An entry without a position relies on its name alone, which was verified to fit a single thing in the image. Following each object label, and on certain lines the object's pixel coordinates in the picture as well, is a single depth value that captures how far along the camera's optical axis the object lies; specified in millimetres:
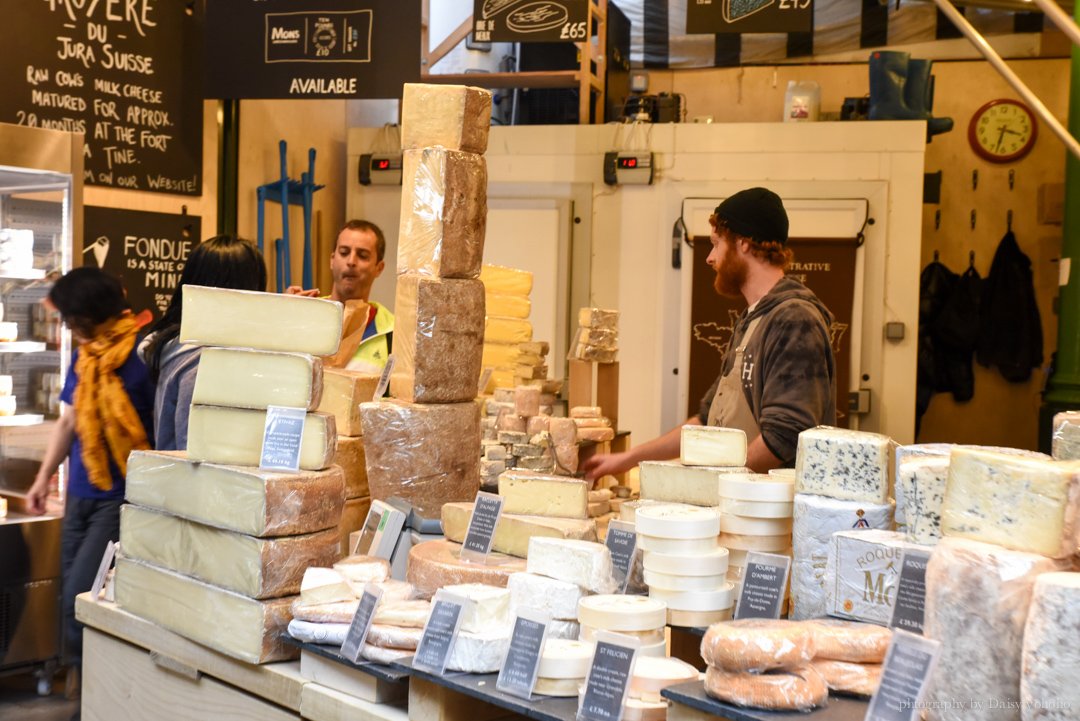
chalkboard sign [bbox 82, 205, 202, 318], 5516
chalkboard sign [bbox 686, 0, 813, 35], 5469
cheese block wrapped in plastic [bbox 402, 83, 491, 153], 3019
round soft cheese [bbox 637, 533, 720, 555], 1911
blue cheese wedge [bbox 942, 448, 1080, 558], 1442
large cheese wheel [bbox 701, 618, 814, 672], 1503
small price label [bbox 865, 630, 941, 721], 1322
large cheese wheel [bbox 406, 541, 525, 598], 2107
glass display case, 4484
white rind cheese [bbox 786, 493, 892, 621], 1894
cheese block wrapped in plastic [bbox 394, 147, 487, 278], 2980
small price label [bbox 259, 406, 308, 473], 2291
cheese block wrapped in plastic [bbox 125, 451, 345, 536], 2186
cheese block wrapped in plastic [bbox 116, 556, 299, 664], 2148
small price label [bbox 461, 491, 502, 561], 2207
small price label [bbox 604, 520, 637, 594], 2076
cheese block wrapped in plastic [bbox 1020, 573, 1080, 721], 1293
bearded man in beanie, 3098
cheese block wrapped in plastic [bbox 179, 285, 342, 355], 2391
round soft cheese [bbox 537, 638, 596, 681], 1688
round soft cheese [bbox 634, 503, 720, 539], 1906
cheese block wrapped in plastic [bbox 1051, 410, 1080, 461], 1710
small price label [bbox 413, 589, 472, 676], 1782
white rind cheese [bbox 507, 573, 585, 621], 1910
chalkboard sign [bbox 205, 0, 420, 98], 5141
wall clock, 7496
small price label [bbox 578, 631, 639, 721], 1552
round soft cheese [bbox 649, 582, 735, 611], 1910
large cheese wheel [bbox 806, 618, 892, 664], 1628
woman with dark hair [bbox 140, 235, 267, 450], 3244
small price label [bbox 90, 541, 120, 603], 2609
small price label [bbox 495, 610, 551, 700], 1682
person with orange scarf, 3967
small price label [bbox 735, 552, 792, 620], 1849
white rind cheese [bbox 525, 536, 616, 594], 1938
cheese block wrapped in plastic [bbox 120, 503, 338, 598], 2170
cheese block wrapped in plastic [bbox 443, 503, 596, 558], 2221
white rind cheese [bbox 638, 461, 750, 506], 2266
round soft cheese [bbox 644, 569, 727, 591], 1910
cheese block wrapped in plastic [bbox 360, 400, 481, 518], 2816
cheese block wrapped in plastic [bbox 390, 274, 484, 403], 2902
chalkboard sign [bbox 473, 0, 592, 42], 5840
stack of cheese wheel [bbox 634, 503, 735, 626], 1906
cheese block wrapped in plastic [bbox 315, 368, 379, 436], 3062
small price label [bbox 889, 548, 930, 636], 1612
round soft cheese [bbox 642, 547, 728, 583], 1903
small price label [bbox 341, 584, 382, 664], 1919
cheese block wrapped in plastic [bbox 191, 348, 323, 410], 2330
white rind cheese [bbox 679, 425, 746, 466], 2328
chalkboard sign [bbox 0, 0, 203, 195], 5121
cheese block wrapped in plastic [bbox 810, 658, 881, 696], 1576
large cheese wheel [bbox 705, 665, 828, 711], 1474
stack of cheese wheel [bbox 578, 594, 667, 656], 1751
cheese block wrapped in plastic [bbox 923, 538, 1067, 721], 1389
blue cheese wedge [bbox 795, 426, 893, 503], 1903
